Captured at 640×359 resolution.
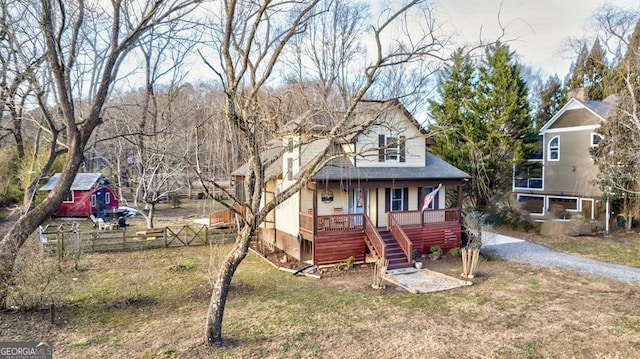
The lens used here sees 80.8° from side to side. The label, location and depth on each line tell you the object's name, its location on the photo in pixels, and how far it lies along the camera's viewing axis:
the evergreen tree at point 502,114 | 21.61
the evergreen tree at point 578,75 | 31.81
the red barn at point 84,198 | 26.06
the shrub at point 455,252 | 15.60
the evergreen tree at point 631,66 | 16.83
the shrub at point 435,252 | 15.23
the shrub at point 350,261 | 14.05
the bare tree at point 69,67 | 8.34
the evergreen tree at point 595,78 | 28.38
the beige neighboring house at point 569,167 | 21.94
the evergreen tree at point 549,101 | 33.00
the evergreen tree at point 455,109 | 22.34
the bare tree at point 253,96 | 6.79
